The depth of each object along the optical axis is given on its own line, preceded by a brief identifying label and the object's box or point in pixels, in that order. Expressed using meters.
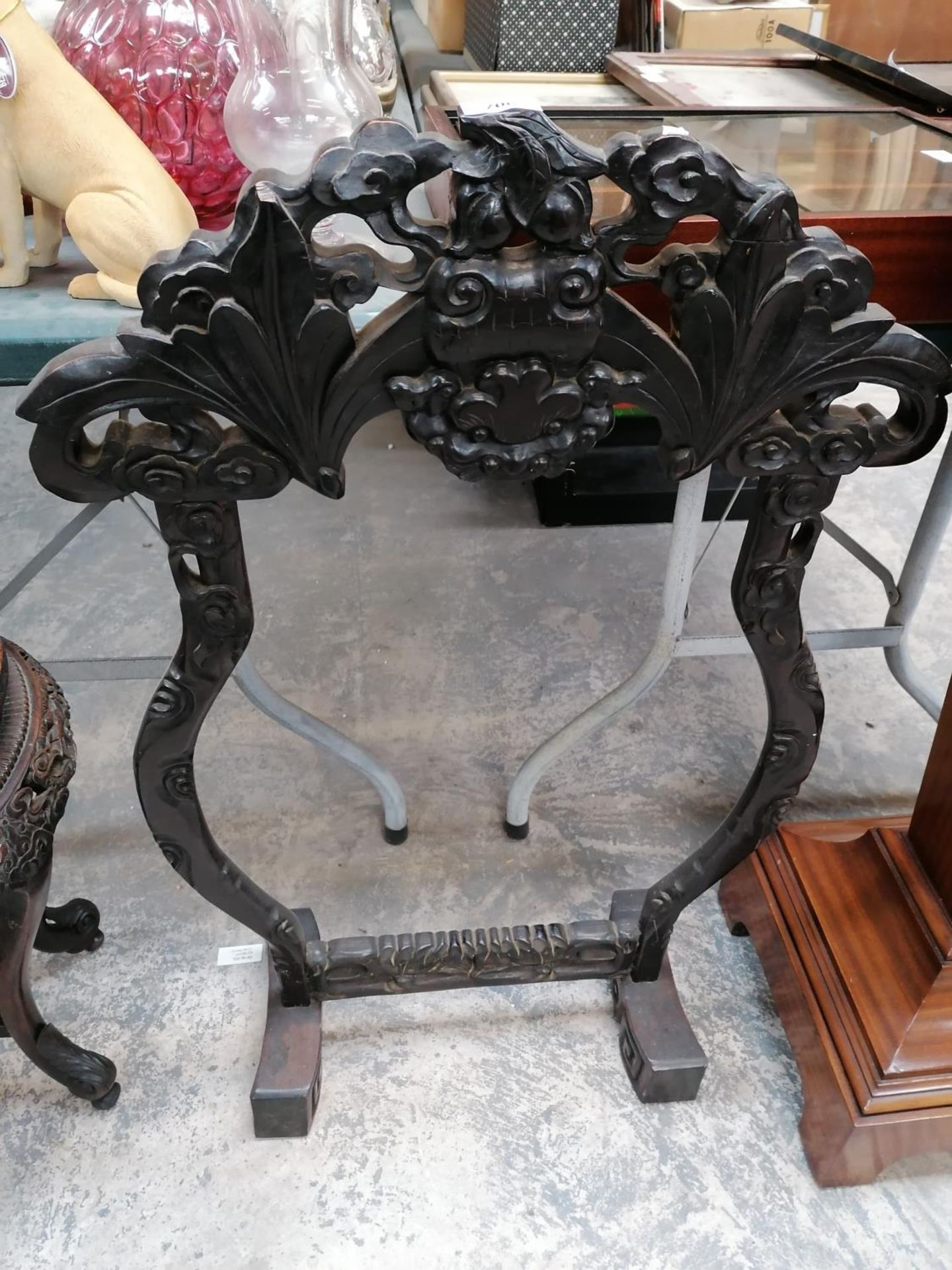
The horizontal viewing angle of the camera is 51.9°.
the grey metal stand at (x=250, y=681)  1.27
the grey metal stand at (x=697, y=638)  1.26
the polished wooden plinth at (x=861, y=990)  1.02
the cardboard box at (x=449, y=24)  2.68
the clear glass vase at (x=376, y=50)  1.38
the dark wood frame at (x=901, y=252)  1.02
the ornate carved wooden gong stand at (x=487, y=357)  0.61
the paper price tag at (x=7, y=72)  0.86
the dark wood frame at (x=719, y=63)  1.46
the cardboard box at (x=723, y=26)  2.45
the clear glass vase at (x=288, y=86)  0.93
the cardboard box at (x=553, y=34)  1.81
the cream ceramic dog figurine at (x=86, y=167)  0.86
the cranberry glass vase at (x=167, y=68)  0.98
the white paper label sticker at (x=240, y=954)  1.28
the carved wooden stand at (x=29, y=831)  0.92
